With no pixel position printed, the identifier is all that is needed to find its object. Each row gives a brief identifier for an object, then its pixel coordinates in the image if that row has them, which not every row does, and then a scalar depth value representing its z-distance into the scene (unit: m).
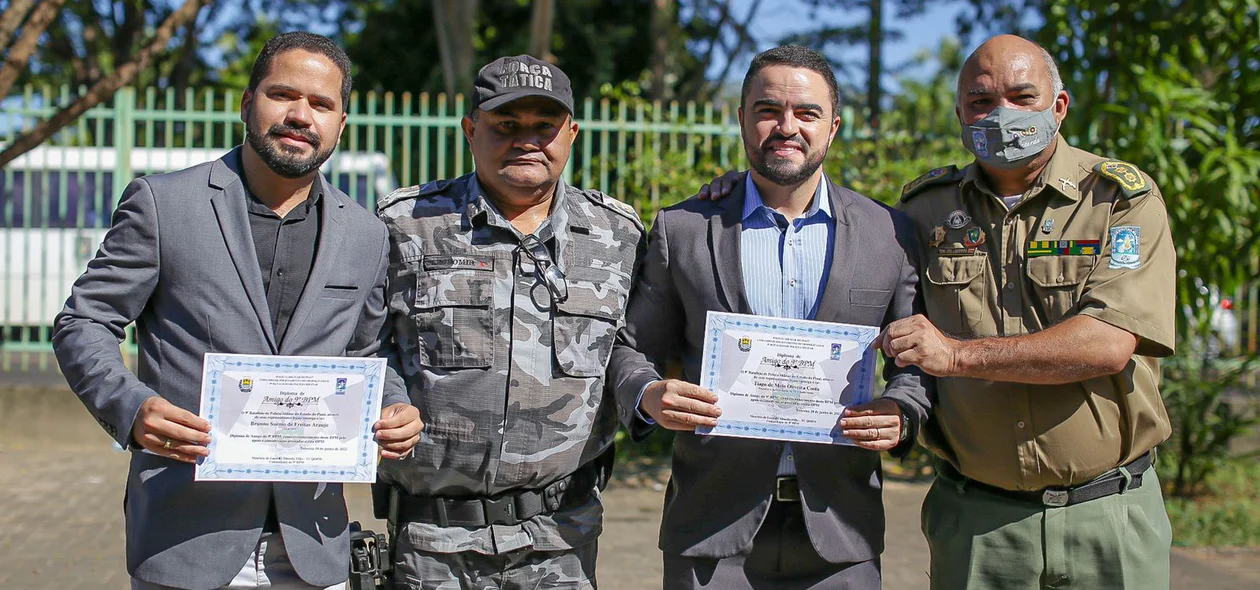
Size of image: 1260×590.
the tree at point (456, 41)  12.70
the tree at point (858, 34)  17.81
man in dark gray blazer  2.96
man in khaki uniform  3.02
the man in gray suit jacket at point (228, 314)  2.63
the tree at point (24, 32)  6.11
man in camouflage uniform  3.03
